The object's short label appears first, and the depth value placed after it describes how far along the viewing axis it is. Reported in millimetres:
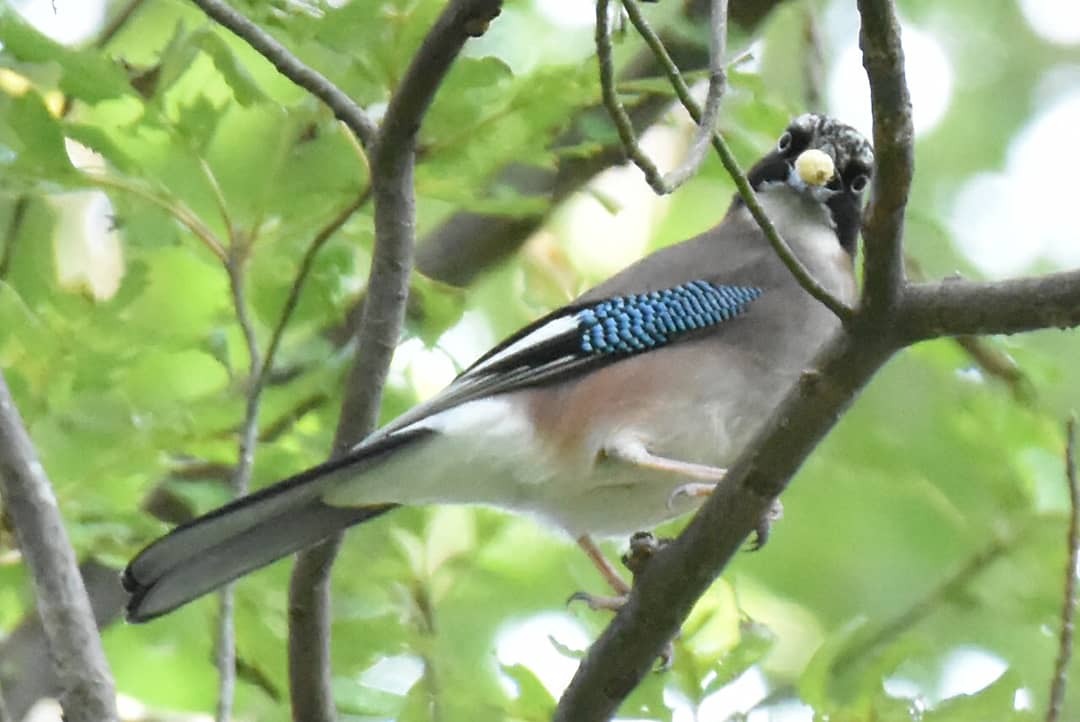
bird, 8008
